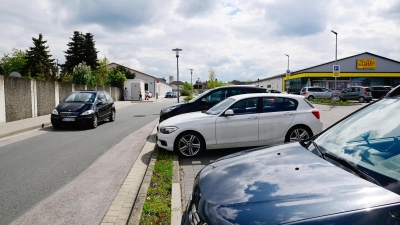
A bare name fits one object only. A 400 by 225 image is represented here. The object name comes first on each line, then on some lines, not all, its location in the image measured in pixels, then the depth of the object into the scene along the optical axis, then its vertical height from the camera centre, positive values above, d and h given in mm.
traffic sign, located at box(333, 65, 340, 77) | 26875 +2311
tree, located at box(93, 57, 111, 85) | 44066 +4461
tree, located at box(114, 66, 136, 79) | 71544 +5702
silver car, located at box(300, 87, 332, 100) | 38219 +530
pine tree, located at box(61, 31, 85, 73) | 69369 +10621
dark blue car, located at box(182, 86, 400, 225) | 1711 -573
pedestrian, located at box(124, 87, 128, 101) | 47500 +443
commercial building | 53312 +4215
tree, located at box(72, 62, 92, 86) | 34156 +2534
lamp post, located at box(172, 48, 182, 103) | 25547 +3793
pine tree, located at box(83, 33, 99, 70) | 69500 +10612
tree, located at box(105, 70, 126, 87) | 45719 +2909
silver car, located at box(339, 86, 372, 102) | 31469 +303
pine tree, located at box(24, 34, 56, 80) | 65544 +8921
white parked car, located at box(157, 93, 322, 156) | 7254 -650
